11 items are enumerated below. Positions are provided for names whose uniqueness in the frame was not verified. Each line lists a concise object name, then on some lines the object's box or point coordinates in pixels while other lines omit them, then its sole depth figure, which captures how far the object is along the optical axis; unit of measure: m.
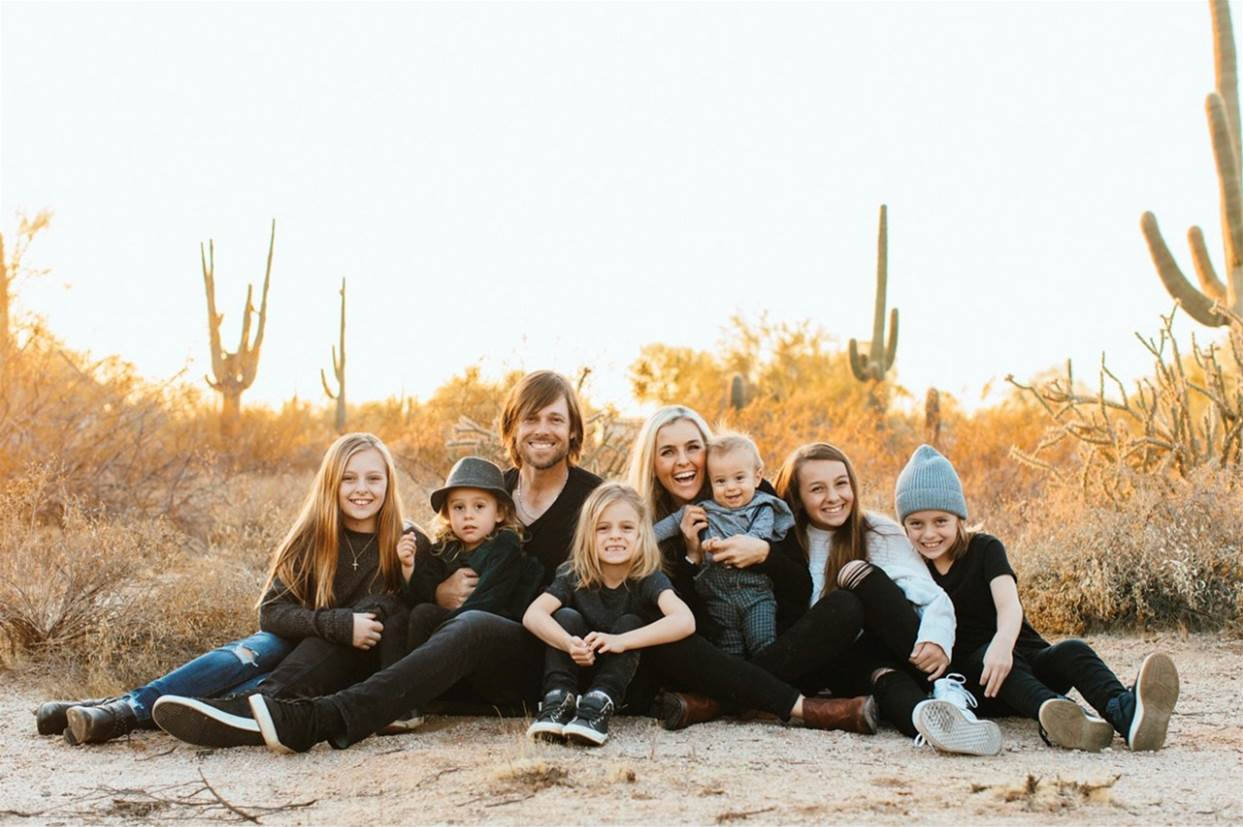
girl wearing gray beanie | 4.78
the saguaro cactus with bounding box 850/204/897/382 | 20.42
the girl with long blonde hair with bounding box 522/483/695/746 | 4.84
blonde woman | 5.08
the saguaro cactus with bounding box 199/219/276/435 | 19.86
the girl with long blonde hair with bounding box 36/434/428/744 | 5.11
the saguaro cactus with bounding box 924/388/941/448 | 17.17
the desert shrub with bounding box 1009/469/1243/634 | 7.80
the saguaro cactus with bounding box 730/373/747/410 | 20.25
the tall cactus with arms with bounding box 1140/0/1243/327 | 12.77
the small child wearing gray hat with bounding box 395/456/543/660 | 5.32
